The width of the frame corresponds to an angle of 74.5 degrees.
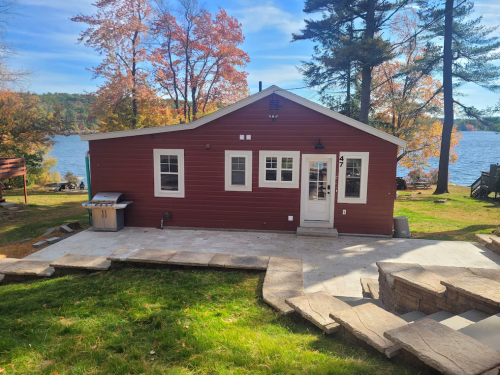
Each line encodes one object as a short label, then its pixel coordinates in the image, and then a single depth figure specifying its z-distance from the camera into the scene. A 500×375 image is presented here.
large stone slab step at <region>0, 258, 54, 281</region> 5.08
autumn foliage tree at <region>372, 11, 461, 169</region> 20.41
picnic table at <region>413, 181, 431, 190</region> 21.94
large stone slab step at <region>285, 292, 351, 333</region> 3.22
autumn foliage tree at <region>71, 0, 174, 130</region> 17.72
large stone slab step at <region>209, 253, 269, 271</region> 5.16
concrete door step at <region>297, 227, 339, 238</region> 8.45
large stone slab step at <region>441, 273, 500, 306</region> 3.09
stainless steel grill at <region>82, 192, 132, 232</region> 8.75
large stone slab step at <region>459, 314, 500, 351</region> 2.54
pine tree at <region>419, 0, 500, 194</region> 17.69
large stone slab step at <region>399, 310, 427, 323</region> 3.54
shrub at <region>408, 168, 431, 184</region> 24.33
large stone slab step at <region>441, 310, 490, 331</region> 2.94
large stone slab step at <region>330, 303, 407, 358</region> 2.63
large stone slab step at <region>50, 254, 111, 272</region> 5.15
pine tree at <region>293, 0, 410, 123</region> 16.81
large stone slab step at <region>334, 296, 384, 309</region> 4.43
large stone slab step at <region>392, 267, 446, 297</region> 3.54
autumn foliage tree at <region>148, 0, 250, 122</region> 19.73
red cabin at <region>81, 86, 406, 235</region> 8.49
